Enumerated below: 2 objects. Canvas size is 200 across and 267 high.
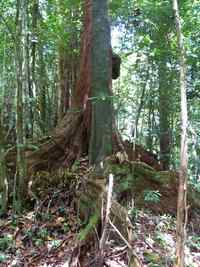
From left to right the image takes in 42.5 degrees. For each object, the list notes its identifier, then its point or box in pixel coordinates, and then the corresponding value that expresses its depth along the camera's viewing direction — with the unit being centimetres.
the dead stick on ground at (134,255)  234
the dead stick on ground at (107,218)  227
